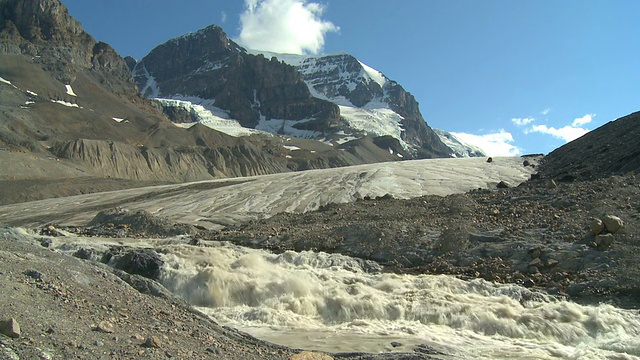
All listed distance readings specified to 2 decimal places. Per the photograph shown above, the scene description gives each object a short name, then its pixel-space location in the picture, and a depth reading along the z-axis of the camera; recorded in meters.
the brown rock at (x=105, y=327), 8.74
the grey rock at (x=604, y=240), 18.66
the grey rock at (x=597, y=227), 19.42
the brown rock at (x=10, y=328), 7.17
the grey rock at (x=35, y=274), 9.74
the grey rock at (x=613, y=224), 19.25
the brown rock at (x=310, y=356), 10.31
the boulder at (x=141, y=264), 19.22
